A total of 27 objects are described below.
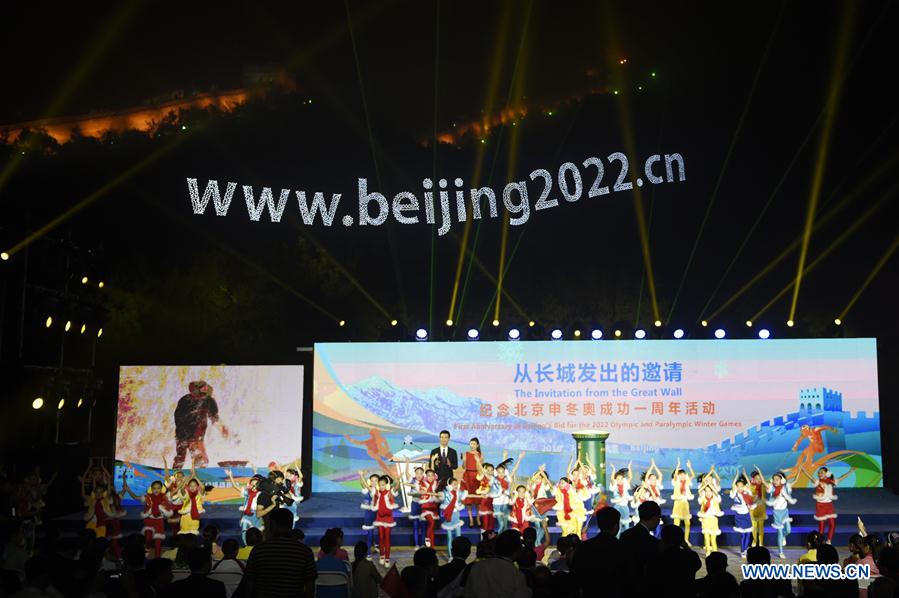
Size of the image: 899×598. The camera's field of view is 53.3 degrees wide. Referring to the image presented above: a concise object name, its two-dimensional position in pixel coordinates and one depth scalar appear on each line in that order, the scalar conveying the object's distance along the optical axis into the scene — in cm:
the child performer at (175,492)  1159
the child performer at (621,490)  1225
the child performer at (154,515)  1137
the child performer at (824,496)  1163
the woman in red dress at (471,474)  1262
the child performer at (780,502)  1167
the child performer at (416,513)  1237
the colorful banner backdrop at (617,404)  1415
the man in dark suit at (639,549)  438
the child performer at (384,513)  1162
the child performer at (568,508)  1188
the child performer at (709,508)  1154
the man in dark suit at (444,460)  1309
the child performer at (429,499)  1209
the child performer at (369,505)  1188
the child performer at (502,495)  1243
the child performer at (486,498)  1234
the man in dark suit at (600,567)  435
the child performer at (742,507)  1161
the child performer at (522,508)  1176
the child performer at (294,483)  1188
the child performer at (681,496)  1213
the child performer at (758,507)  1173
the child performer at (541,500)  1181
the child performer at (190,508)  1177
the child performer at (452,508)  1185
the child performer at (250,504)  1169
